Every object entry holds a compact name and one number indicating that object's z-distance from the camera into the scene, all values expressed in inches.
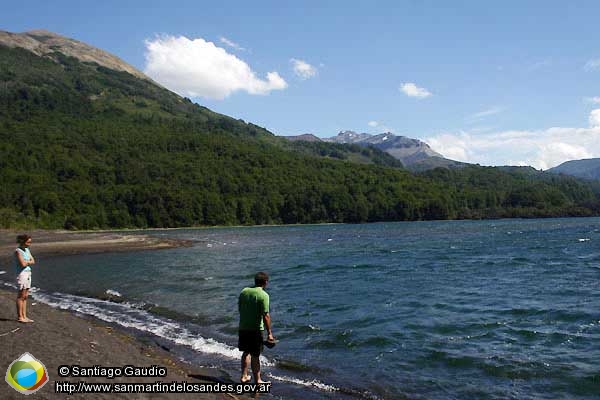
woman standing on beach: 622.8
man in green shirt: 464.1
